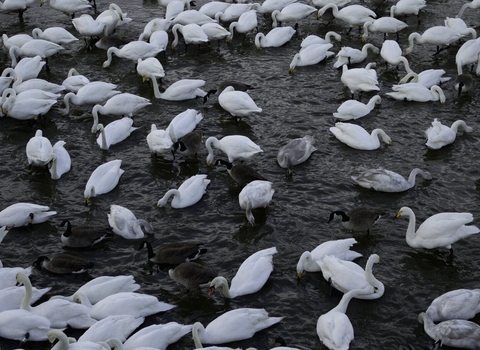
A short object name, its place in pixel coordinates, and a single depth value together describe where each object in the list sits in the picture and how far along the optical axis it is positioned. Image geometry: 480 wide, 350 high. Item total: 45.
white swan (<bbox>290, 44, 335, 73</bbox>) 18.94
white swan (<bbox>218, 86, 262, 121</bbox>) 16.34
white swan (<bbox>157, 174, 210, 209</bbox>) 13.68
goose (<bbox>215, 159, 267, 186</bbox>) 14.05
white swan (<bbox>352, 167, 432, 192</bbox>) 13.99
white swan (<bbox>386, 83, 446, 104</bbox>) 17.23
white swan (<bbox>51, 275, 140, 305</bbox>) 11.13
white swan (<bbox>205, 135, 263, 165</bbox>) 14.82
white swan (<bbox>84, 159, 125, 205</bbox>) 14.00
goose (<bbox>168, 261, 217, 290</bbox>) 11.40
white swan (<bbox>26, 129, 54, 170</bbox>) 14.68
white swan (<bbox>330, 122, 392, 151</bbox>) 15.44
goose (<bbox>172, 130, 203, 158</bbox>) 15.03
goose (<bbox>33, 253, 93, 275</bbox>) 11.82
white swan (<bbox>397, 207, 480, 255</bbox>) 12.08
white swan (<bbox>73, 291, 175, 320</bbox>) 10.73
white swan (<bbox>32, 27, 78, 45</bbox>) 19.92
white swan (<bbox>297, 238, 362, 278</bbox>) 11.79
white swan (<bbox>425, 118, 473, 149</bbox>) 15.42
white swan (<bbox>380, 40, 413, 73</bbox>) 18.44
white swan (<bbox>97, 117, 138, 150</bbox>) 15.72
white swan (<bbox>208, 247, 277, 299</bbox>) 11.27
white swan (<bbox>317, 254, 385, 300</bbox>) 11.23
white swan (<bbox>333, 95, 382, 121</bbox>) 16.50
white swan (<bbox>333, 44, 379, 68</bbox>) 18.89
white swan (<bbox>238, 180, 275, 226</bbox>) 13.19
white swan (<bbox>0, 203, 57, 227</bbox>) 13.06
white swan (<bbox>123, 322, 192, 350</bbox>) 10.08
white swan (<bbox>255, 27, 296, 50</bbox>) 20.23
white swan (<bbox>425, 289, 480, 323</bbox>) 10.63
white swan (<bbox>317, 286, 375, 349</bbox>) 10.08
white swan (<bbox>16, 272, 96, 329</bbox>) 10.62
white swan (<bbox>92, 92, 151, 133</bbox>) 16.66
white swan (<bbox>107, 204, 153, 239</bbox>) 12.83
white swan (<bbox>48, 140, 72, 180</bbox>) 14.68
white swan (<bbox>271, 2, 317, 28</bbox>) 21.17
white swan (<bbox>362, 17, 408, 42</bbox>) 20.23
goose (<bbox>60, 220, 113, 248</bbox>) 12.56
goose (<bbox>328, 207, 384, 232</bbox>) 12.72
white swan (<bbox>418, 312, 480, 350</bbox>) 10.21
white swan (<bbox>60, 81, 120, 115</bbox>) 17.11
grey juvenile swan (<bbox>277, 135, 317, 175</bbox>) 14.77
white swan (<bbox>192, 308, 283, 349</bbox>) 10.34
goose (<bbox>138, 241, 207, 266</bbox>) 11.91
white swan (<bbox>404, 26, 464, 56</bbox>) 19.48
